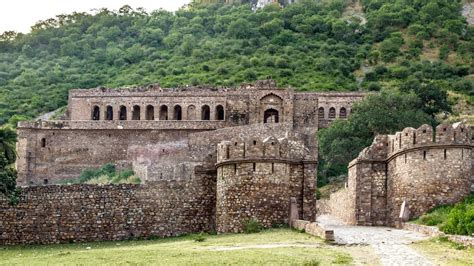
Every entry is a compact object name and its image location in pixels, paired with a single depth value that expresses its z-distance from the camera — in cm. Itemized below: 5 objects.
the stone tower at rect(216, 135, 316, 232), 3005
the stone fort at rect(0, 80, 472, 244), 3008
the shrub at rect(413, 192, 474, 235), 2492
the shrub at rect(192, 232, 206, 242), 2853
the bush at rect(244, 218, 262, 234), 2961
